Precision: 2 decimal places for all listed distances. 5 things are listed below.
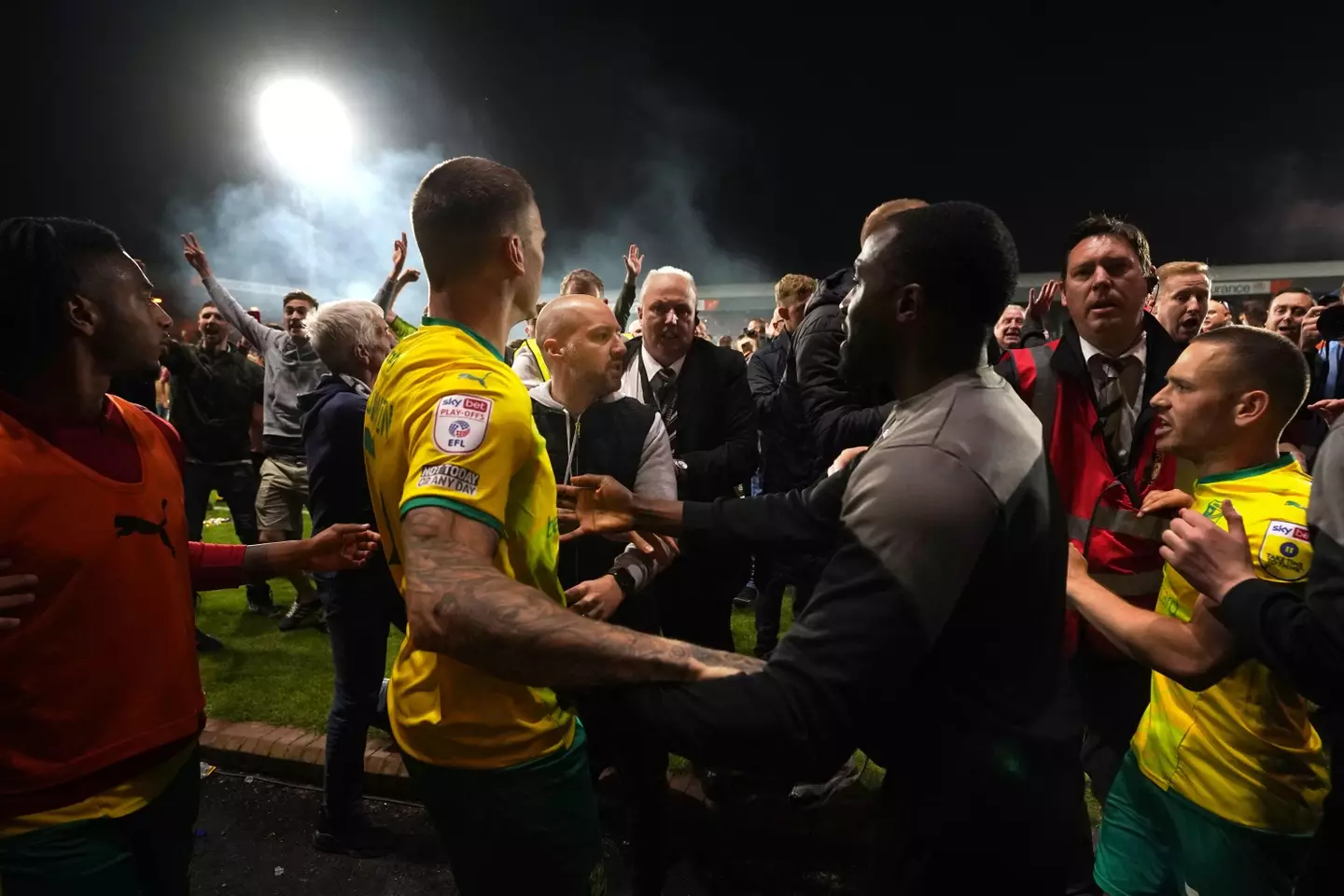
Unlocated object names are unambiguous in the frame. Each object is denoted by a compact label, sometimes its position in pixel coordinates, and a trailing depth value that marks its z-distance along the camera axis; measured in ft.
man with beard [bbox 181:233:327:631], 18.21
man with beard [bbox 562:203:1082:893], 3.23
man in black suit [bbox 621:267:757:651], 11.71
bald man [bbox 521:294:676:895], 8.86
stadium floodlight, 70.64
